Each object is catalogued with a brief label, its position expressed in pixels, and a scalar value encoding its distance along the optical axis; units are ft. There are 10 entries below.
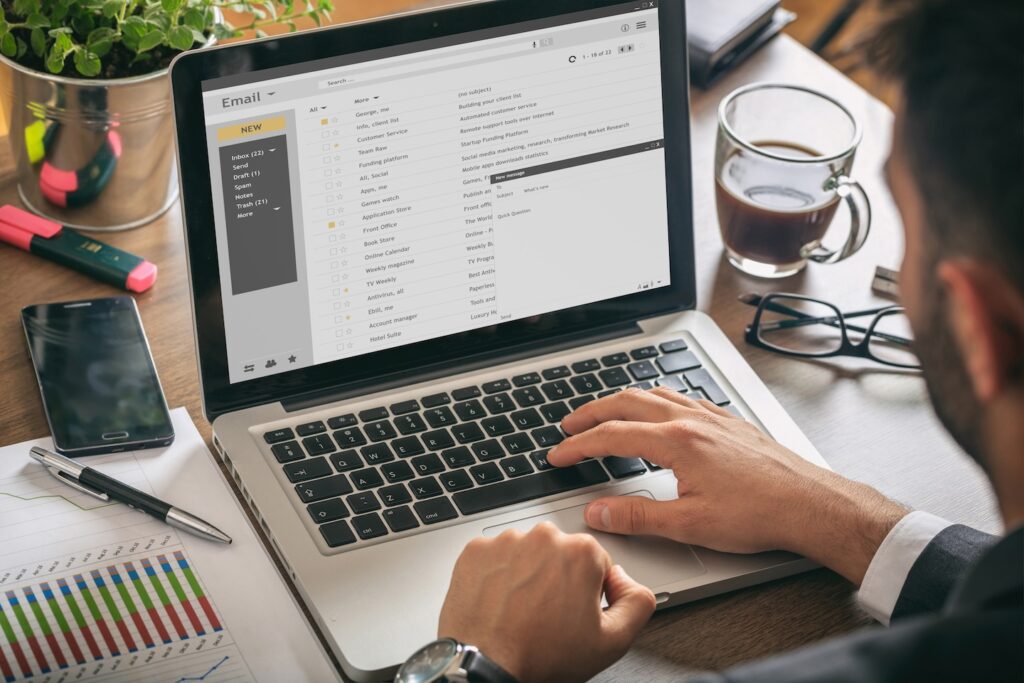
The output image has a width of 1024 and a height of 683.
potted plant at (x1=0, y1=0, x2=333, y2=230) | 4.51
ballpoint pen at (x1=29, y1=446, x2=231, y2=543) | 4.21
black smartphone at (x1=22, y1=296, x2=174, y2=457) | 4.36
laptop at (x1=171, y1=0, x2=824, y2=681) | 4.22
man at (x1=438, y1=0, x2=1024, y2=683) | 3.54
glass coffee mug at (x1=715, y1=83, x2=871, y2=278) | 4.83
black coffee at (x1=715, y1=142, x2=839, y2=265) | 4.85
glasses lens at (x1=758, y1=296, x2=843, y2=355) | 4.84
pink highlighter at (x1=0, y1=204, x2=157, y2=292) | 4.71
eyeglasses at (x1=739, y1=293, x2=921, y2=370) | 4.81
